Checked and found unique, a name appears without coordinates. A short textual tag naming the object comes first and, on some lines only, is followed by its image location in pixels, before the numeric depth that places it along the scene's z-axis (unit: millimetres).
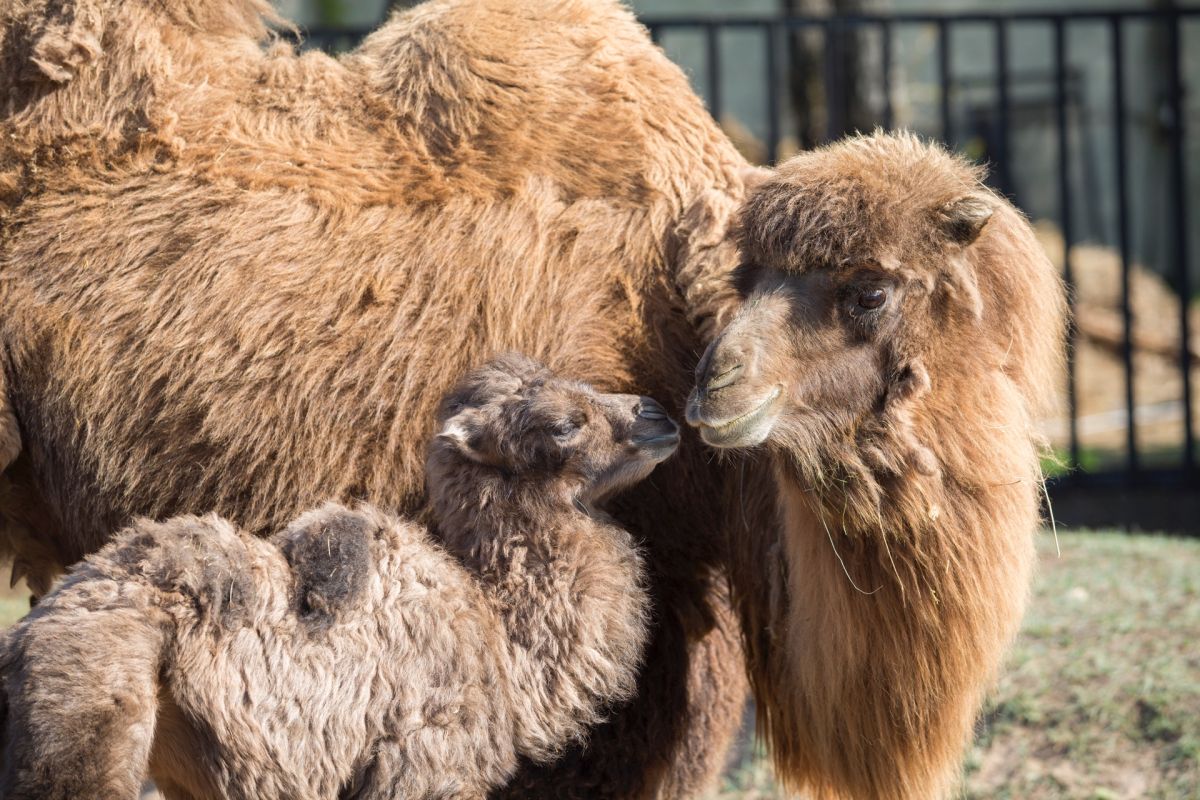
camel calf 6469
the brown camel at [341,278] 8562
